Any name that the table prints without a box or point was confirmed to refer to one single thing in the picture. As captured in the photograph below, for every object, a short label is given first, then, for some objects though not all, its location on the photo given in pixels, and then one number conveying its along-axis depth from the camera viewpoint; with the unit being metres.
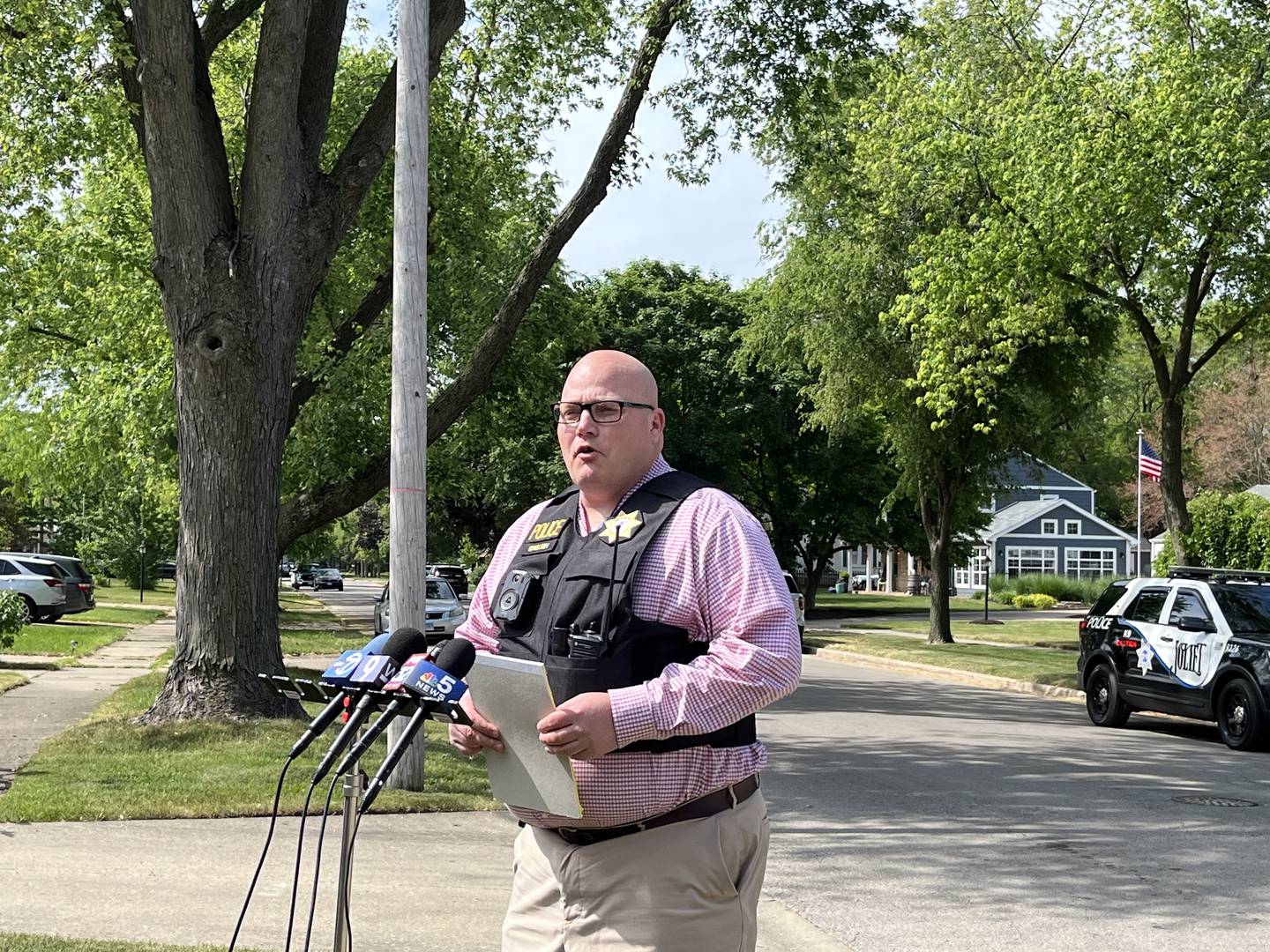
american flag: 31.41
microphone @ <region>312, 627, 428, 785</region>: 2.83
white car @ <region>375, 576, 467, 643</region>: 30.14
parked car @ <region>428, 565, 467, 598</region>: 62.07
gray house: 84.06
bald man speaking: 3.04
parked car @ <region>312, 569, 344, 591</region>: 103.62
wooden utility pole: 10.02
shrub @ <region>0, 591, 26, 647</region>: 20.30
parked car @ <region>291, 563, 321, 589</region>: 103.80
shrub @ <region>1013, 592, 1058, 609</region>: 63.22
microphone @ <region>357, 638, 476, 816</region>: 2.79
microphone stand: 2.81
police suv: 14.30
